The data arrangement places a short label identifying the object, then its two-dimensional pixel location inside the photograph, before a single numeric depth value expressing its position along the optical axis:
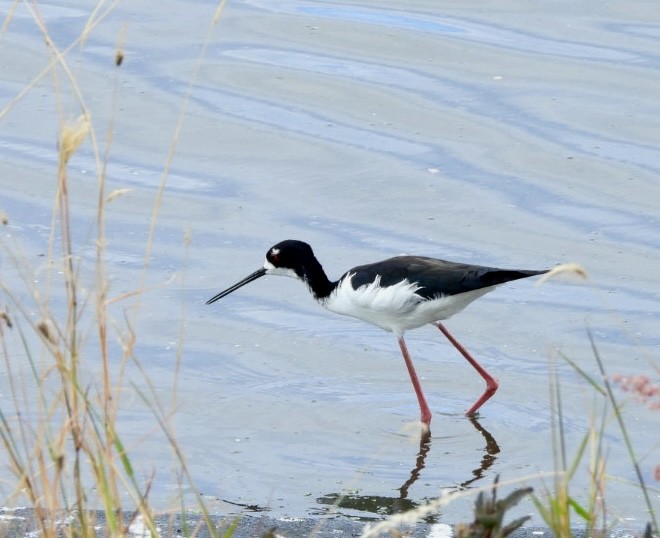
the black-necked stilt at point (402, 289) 13.61
